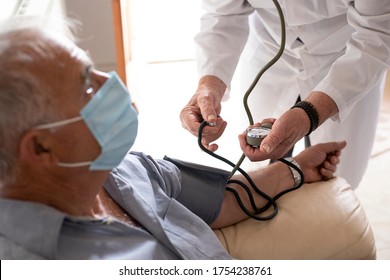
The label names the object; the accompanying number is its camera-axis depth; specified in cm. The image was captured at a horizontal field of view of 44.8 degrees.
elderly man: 92
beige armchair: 126
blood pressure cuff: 133
